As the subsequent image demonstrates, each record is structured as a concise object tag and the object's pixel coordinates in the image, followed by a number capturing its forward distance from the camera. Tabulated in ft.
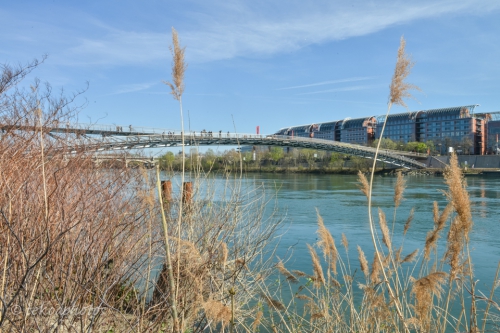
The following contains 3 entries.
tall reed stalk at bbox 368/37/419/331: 8.45
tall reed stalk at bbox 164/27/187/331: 7.38
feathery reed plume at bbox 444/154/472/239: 7.22
